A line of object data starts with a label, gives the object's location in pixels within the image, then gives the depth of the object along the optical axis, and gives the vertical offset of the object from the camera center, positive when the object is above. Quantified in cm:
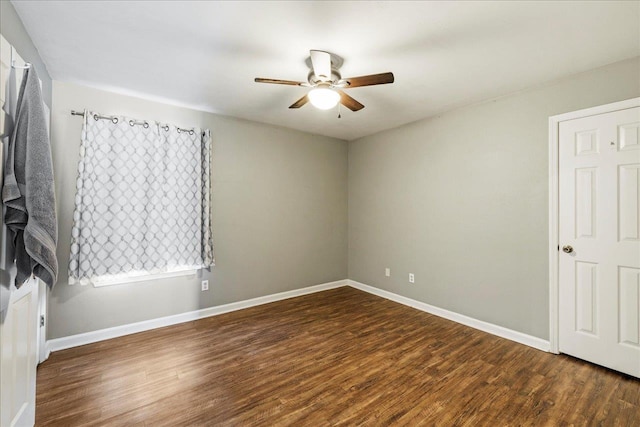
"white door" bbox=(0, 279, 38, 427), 134 -78
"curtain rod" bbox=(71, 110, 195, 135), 267 +97
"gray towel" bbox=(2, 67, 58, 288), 139 +11
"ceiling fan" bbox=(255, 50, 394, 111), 200 +102
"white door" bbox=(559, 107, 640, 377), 217 -21
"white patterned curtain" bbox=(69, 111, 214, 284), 267 +14
